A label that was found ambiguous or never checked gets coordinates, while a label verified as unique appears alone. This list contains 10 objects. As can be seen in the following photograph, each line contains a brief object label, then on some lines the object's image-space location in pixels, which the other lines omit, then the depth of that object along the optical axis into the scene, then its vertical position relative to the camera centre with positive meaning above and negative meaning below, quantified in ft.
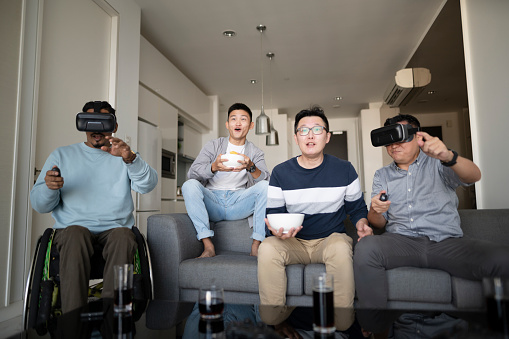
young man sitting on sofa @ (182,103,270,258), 7.43 +0.36
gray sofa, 5.46 -1.19
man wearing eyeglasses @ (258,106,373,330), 6.15 +0.09
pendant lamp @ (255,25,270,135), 13.75 +2.88
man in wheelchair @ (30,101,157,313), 5.31 +0.10
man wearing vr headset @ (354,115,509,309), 5.18 -0.41
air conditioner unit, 13.19 +4.57
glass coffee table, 2.92 -1.07
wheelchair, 4.91 -1.06
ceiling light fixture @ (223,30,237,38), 14.32 +6.56
